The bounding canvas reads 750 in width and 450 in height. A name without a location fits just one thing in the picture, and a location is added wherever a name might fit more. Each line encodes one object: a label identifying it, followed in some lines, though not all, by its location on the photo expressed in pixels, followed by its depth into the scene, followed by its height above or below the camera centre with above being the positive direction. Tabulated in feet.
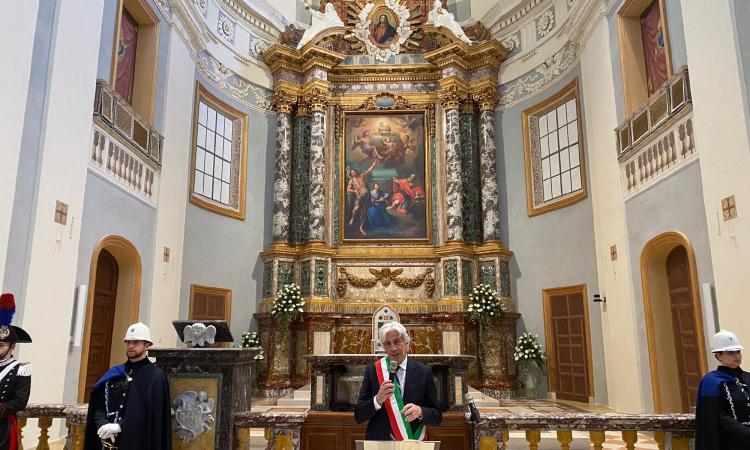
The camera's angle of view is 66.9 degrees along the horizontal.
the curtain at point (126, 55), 32.86 +16.40
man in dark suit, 10.91 -1.21
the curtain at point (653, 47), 30.58 +15.68
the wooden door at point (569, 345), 37.14 -0.69
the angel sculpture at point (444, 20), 47.14 +25.91
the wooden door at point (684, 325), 26.84 +0.43
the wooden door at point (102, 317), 29.17 +0.99
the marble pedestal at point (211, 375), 12.34 -0.84
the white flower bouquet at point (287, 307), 41.53 +2.07
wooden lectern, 9.34 -1.79
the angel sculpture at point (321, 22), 47.91 +26.35
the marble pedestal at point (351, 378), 20.56 -1.58
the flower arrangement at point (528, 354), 39.68 -1.32
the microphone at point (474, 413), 11.13 -1.53
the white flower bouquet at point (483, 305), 41.34 +2.15
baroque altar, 42.75 +11.81
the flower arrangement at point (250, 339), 41.27 -0.23
